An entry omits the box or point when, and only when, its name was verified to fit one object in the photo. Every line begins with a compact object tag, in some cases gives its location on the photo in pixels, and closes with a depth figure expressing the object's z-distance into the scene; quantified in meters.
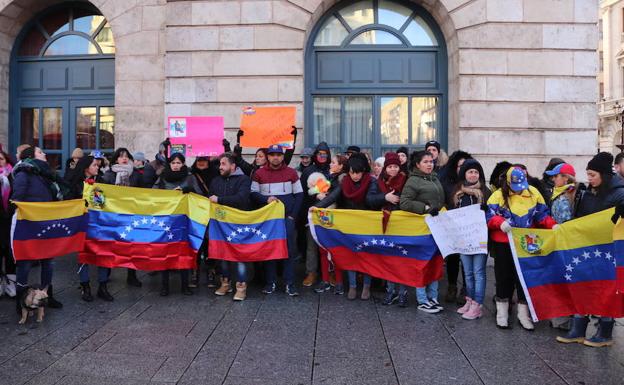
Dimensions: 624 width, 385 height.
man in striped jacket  6.97
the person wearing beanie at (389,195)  6.44
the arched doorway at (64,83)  12.35
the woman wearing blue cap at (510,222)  5.61
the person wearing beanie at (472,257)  5.92
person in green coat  6.24
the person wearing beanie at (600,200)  5.08
